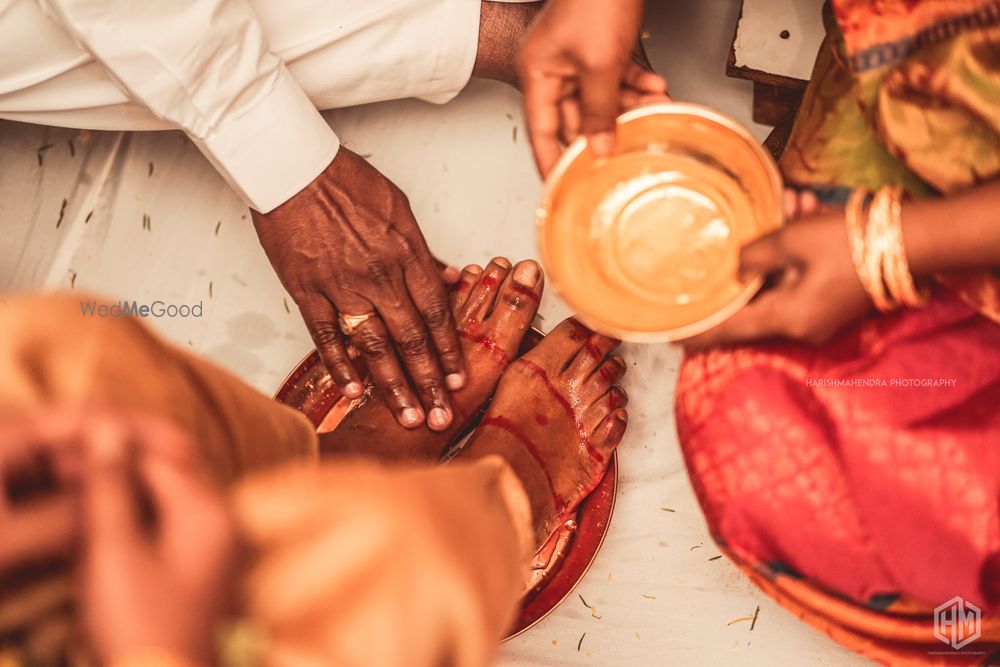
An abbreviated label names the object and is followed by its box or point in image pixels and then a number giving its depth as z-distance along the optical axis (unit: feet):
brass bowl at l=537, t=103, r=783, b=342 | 2.51
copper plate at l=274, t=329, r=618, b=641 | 3.77
